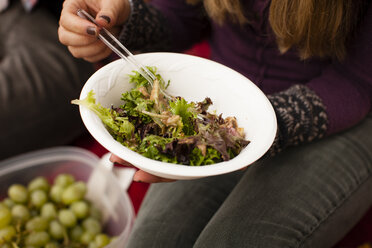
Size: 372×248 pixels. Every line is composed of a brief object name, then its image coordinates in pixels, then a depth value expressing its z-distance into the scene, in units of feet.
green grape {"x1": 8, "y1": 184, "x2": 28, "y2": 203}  2.84
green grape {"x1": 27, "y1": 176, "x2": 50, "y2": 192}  3.00
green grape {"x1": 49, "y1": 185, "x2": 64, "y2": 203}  2.94
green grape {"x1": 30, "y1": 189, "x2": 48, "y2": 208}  2.84
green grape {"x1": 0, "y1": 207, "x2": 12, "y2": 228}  2.51
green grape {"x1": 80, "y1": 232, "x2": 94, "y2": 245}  2.69
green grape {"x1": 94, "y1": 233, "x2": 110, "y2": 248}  2.62
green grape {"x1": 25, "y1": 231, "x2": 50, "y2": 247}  2.45
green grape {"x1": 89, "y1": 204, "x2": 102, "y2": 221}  2.95
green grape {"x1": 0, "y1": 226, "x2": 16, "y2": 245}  2.39
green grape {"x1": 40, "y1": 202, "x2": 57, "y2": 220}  2.75
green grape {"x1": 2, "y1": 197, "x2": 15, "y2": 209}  2.78
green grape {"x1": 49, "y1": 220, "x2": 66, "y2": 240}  2.63
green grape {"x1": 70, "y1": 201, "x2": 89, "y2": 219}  2.83
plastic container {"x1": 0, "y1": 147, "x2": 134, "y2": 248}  3.07
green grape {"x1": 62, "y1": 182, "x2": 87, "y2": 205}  2.88
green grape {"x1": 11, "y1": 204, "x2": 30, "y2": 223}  2.65
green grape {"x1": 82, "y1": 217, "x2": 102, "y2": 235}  2.78
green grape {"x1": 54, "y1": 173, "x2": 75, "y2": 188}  3.02
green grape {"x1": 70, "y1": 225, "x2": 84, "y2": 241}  2.74
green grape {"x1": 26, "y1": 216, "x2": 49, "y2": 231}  2.56
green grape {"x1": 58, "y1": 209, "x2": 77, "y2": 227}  2.74
